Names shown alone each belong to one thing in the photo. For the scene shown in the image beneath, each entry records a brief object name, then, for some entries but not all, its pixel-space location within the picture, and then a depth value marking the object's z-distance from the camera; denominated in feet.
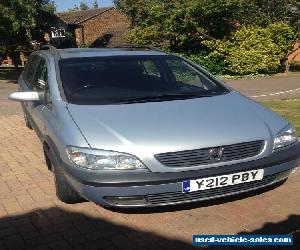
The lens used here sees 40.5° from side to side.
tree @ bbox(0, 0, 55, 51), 62.85
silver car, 11.41
